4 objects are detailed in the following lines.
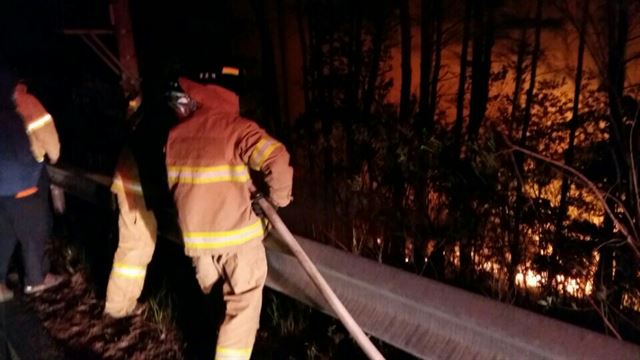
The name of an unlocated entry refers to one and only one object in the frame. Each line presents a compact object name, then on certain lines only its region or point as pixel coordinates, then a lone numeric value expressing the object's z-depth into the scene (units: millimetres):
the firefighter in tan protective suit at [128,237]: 3492
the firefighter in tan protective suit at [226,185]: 2725
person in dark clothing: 3561
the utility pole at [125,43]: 5922
